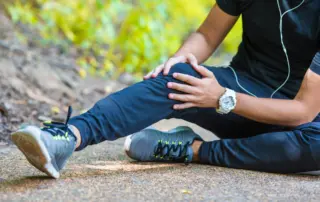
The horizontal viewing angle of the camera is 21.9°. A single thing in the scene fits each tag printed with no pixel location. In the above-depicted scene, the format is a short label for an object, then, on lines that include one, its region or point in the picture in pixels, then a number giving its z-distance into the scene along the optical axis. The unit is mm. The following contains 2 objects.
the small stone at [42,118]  5107
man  3183
